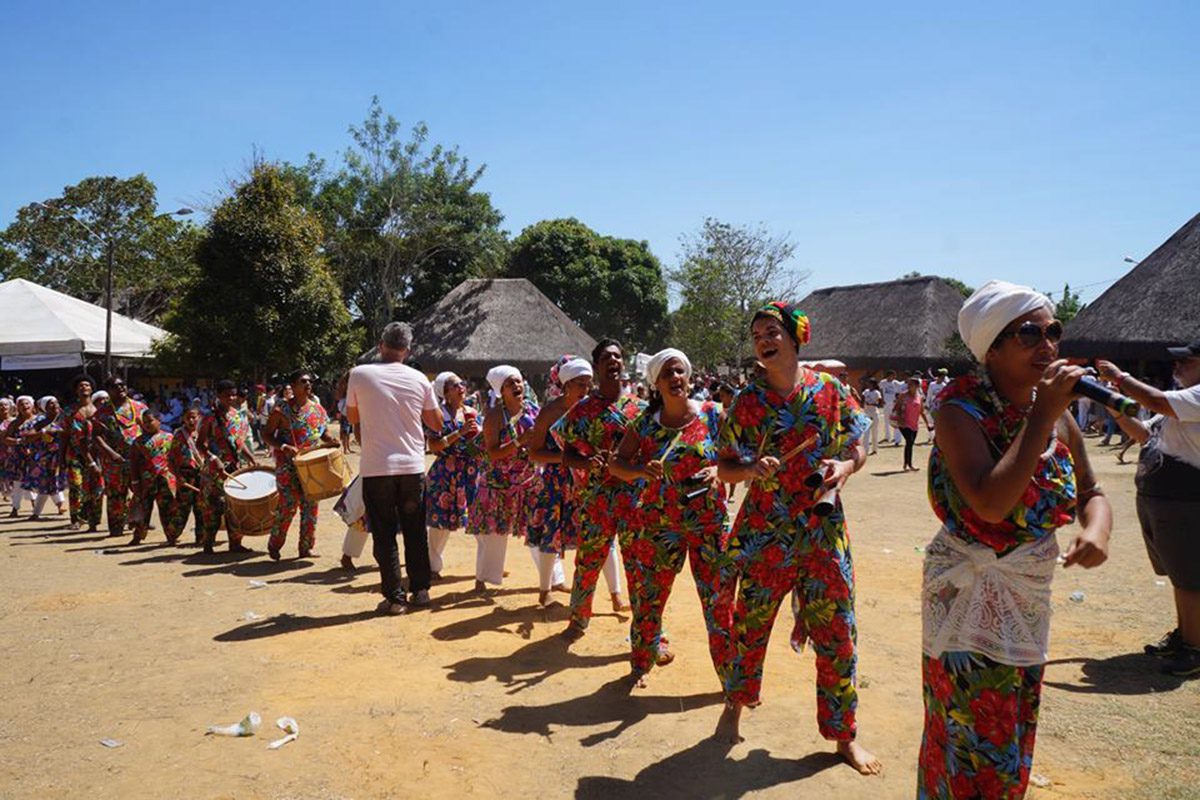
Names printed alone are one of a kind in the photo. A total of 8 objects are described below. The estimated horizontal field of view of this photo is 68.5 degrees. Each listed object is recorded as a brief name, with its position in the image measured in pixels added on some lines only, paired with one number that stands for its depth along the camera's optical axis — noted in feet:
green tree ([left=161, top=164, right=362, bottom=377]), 75.10
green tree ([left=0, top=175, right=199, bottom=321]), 133.59
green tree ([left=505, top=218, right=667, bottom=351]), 149.28
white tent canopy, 84.94
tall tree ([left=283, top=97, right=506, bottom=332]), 102.12
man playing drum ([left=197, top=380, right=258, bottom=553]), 33.45
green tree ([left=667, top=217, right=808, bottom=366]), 130.82
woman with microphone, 8.84
